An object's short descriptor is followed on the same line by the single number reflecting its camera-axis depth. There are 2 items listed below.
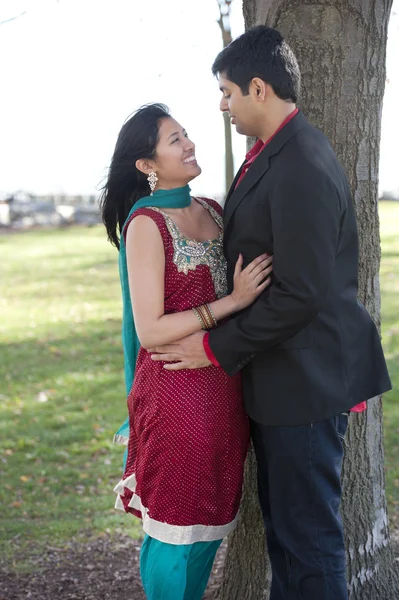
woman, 2.56
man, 2.26
